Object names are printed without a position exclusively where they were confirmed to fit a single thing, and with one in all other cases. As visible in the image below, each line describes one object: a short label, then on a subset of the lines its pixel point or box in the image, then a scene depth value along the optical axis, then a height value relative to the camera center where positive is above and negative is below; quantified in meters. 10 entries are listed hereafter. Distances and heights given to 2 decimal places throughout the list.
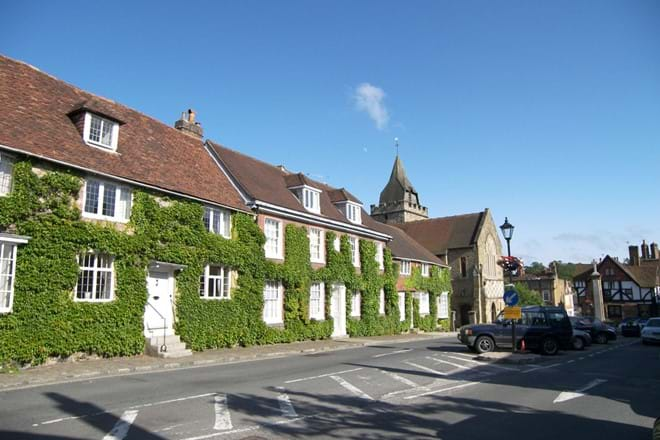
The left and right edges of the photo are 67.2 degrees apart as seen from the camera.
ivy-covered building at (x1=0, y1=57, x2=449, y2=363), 14.87 +2.34
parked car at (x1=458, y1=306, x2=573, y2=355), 19.52 -1.33
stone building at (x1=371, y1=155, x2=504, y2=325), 50.00 +4.60
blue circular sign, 18.16 +0.02
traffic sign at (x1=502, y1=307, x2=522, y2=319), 17.98 -0.51
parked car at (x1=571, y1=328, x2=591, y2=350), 23.61 -1.96
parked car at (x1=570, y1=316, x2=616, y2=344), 28.66 -1.76
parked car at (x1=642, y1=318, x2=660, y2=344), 27.73 -1.91
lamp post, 19.95 +2.69
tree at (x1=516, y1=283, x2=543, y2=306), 53.44 +0.17
